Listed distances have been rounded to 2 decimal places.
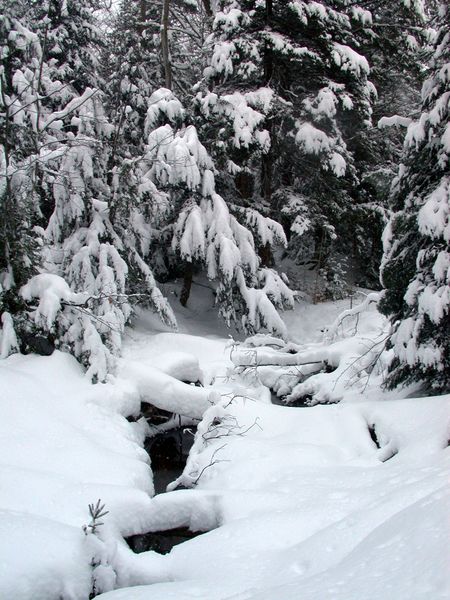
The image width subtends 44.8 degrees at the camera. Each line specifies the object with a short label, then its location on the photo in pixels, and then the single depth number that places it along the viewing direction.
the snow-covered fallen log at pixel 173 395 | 8.38
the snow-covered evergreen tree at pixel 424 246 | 6.91
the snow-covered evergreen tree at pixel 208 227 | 11.71
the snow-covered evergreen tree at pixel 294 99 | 12.58
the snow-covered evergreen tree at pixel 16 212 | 8.32
